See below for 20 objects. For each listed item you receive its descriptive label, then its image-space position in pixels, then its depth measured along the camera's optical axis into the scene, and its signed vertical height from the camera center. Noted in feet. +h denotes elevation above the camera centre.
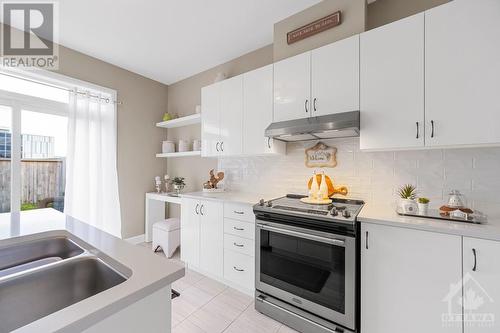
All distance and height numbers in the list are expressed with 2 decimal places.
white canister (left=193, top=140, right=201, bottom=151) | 10.83 +1.04
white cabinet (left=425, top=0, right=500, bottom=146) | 4.30 +2.00
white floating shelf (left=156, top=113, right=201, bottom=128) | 10.18 +2.29
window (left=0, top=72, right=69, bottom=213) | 7.96 +0.84
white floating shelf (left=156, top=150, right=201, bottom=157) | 10.05 +0.60
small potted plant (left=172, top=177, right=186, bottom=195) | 11.01 -0.97
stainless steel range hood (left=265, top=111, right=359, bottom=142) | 5.53 +1.07
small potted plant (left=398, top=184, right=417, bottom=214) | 5.08 -0.85
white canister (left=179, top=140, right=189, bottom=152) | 11.25 +1.08
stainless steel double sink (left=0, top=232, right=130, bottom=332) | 2.54 -1.54
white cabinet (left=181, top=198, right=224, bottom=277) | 7.60 -2.63
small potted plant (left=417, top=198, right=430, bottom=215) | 5.00 -0.94
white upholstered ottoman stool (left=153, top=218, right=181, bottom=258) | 9.77 -3.30
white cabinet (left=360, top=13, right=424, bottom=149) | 5.01 +2.01
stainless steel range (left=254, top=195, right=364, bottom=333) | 4.86 -2.50
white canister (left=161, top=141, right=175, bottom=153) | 11.86 +1.03
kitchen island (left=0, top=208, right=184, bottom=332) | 1.65 -1.19
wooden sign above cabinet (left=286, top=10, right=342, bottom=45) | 6.40 +4.39
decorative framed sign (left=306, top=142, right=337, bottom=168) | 7.20 +0.34
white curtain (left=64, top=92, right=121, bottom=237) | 9.23 +0.05
